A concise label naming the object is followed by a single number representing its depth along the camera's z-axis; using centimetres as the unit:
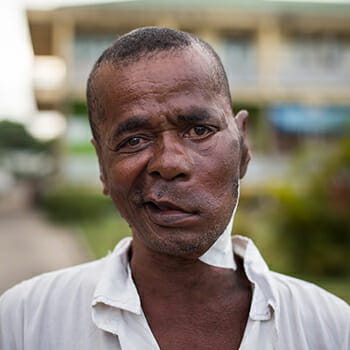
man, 151
